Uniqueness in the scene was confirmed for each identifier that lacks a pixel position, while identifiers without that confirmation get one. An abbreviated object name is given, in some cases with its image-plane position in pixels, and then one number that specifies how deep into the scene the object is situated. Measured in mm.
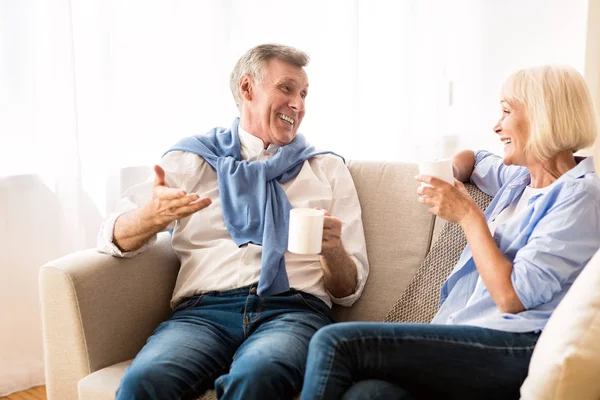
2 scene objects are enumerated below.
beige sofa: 1843
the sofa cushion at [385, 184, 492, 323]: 2045
